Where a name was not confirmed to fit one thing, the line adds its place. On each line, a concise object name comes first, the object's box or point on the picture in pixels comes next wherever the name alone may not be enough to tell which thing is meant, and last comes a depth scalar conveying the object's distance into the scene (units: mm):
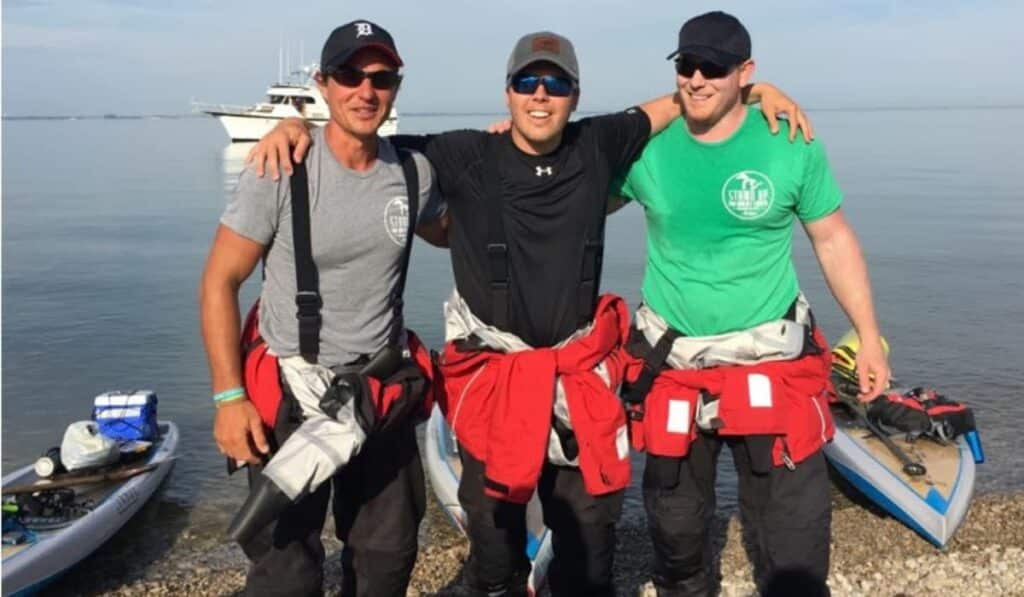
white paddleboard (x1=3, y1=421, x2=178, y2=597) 6352
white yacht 63281
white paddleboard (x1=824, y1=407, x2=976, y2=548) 7031
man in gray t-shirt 3615
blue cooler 8797
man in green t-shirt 4168
